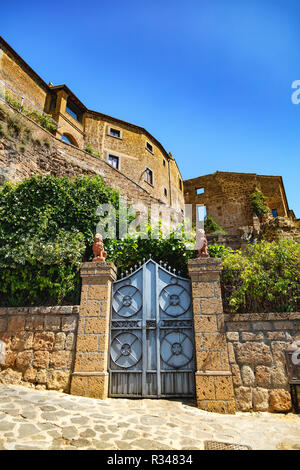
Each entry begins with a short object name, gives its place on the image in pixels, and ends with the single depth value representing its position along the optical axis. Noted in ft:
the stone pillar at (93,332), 14.98
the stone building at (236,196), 72.02
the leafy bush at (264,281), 16.10
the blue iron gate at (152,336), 15.24
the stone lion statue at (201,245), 16.83
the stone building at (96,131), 53.57
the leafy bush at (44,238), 18.34
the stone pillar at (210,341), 13.93
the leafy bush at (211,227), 68.44
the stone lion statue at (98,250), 17.51
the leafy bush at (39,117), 43.24
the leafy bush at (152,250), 19.33
